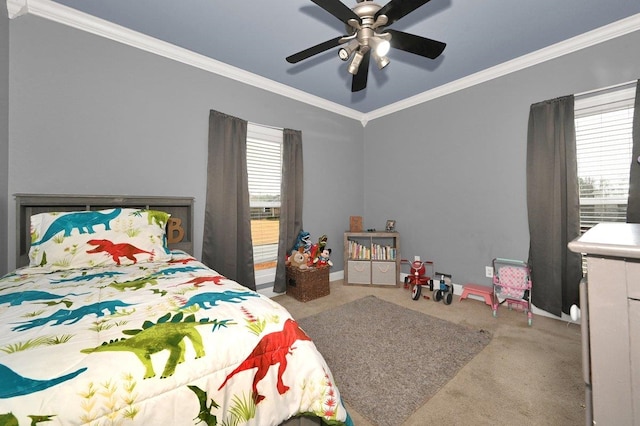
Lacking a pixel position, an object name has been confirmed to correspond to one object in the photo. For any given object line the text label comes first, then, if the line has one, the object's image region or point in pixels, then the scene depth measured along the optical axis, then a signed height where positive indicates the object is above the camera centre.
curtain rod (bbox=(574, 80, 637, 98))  2.25 +1.12
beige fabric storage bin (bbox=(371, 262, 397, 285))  3.62 -0.80
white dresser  0.59 -0.27
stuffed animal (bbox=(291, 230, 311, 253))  3.40 -0.33
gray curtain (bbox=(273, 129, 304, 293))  3.37 +0.25
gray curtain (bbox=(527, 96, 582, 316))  2.48 +0.10
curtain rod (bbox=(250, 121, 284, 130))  3.22 +1.15
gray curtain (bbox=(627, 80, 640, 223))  2.16 +0.33
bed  0.61 -0.37
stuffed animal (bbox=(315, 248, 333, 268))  3.39 -0.55
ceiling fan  1.49 +1.16
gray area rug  1.53 -1.05
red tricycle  3.17 -0.80
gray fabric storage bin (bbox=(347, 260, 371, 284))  3.69 -0.79
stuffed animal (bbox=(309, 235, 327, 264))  3.36 -0.42
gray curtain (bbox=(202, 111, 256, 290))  2.83 +0.15
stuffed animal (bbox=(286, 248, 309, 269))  3.26 -0.54
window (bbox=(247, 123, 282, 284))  3.26 +0.32
